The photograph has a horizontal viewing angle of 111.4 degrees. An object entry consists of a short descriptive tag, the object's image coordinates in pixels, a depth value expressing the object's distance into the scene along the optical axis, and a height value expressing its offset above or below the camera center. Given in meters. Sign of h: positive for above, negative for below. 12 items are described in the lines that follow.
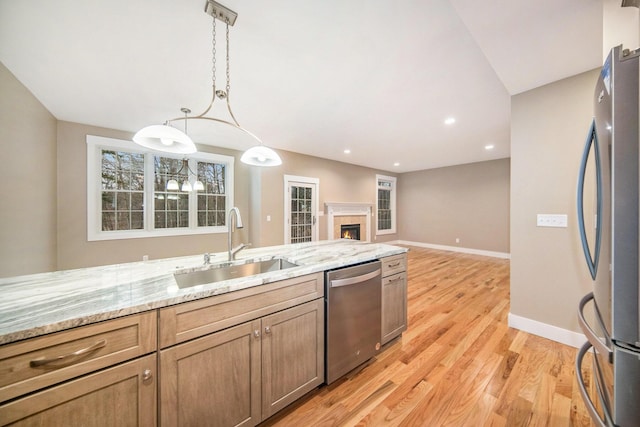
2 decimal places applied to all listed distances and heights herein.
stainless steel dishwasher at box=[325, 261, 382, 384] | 1.56 -0.80
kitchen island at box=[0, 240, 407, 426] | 0.77 -0.59
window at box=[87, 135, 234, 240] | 3.67 +0.37
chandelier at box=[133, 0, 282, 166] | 1.44 +0.53
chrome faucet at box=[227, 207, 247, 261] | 1.68 -0.12
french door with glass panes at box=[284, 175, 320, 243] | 5.29 +0.08
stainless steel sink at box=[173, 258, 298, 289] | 1.51 -0.46
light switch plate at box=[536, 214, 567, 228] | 2.10 -0.08
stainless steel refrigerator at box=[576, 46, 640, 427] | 0.69 -0.12
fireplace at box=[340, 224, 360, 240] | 6.38 -0.56
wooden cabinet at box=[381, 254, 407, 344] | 1.97 -0.79
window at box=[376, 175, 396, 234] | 7.50 +0.29
